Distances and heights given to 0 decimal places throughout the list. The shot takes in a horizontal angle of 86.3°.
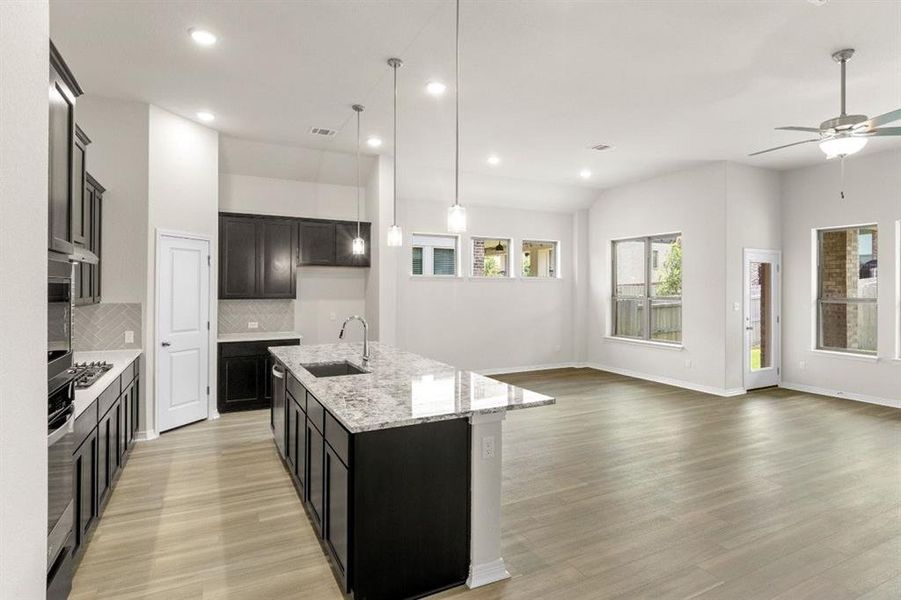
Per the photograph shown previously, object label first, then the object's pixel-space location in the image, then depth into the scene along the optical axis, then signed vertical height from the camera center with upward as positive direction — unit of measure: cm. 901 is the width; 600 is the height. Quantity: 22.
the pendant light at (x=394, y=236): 416 +56
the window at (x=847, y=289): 659 +19
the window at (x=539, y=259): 914 +83
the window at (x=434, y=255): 809 +80
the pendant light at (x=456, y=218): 317 +56
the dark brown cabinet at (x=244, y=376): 583 -93
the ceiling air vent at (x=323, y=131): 561 +201
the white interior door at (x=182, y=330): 496 -32
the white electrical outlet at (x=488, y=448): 247 -75
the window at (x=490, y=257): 857 +80
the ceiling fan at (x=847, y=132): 346 +126
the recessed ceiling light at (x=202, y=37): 348 +194
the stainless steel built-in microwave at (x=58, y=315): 147 -5
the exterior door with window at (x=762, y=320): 719 -28
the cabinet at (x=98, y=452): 256 -98
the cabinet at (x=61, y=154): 162 +55
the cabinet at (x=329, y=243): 673 +83
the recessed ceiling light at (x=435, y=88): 438 +198
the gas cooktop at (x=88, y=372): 301 -49
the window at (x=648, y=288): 796 +23
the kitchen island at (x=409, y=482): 221 -89
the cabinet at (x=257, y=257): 618 +58
